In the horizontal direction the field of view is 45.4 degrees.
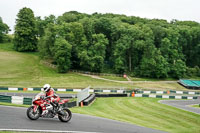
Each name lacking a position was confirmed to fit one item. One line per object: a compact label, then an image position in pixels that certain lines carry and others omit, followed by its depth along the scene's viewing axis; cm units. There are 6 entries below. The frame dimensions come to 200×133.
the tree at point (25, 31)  8599
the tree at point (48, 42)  7231
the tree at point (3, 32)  9969
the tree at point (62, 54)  6781
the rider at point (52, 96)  1311
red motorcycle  1295
